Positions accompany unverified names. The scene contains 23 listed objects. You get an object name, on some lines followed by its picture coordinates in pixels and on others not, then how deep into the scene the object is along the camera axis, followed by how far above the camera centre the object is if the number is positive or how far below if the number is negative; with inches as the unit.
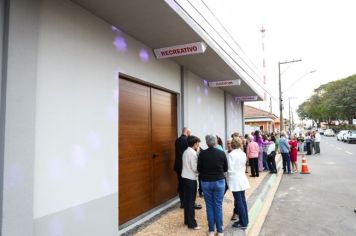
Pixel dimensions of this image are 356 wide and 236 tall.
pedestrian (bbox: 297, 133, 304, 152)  870.2 -33.6
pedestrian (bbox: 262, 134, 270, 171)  521.1 -34.9
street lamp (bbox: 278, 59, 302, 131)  917.8 +97.6
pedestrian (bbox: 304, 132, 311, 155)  848.1 -38.1
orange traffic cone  510.3 -67.5
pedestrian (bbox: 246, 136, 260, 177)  437.7 -35.9
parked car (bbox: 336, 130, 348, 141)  1553.9 -28.5
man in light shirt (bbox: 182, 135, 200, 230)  218.2 -35.8
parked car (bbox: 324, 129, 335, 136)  2431.3 -12.6
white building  130.4 +14.1
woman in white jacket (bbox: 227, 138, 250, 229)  215.6 -37.3
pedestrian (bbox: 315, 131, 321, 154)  848.3 -35.5
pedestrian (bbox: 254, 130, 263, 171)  516.4 -24.3
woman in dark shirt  200.2 -33.1
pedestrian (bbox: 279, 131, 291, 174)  492.7 -32.4
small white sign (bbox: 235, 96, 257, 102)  637.9 +74.5
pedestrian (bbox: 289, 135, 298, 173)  526.2 -40.4
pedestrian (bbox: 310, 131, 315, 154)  852.2 -35.2
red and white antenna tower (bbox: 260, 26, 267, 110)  1167.7 +351.8
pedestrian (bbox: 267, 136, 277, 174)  492.1 -44.7
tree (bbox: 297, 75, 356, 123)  2288.4 +269.6
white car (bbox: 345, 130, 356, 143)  1354.6 -24.1
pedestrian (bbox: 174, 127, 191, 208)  264.5 -18.8
